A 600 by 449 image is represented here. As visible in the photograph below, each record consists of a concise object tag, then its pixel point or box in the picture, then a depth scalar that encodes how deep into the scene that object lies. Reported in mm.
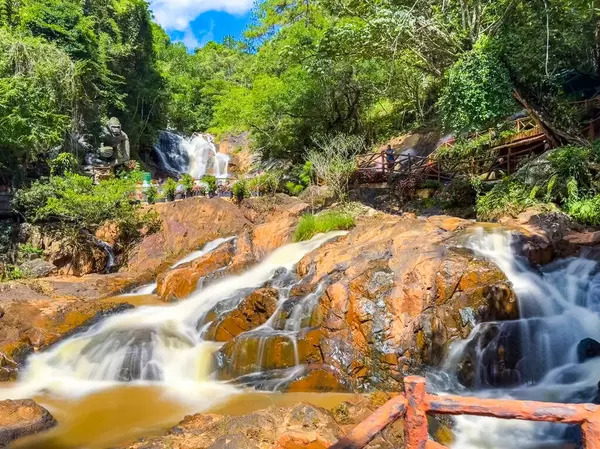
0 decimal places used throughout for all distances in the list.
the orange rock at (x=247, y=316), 9977
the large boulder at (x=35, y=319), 9523
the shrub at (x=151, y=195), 20188
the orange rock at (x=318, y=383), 7875
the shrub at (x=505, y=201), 12422
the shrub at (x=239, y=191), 19578
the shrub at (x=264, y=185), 21094
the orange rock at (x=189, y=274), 12930
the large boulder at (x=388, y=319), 8078
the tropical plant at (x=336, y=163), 18250
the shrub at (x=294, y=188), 20906
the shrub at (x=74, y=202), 16969
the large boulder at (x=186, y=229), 17000
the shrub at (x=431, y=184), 17406
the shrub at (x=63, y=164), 19314
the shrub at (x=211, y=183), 21359
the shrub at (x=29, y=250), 16609
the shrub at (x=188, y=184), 21484
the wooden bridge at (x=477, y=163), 16141
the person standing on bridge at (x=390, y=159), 19047
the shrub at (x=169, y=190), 20844
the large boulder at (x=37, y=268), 15647
